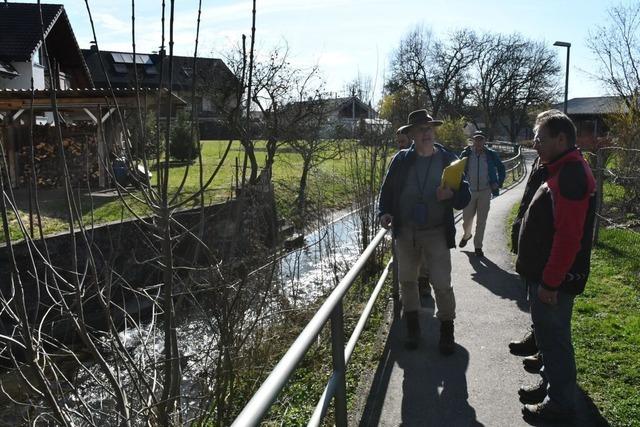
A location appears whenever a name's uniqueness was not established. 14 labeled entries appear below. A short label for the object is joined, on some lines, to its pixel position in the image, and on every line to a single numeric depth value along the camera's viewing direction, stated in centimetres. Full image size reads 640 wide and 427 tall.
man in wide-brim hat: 461
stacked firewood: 1814
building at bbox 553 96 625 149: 5009
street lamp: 2334
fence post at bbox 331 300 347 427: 284
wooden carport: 1056
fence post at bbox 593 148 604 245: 851
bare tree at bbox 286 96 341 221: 1878
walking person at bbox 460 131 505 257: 848
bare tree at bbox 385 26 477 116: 5578
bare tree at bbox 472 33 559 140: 5666
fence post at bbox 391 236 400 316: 537
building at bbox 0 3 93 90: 2245
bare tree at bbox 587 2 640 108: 1727
